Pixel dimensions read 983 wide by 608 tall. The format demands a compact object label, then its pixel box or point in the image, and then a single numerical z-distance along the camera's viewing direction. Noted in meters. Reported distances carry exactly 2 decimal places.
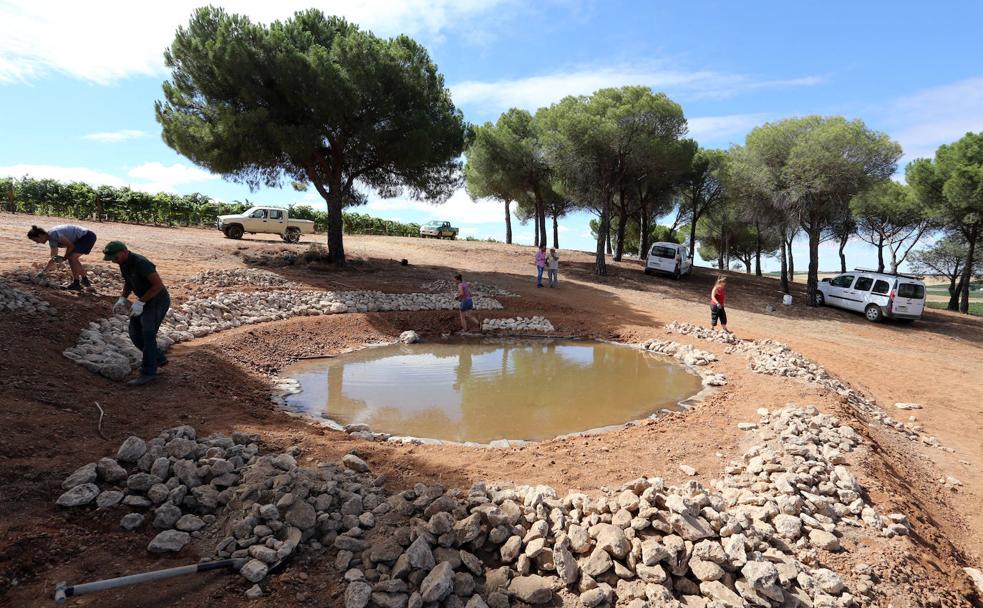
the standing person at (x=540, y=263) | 17.93
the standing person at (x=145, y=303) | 5.79
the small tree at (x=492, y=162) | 28.56
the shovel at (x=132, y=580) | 2.55
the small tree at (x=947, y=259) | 25.97
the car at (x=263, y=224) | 21.92
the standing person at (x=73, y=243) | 8.25
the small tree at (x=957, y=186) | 21.28
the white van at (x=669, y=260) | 24.22
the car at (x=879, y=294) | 17.48
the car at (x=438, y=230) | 38.44
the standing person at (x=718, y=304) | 11.49
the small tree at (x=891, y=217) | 26.47
